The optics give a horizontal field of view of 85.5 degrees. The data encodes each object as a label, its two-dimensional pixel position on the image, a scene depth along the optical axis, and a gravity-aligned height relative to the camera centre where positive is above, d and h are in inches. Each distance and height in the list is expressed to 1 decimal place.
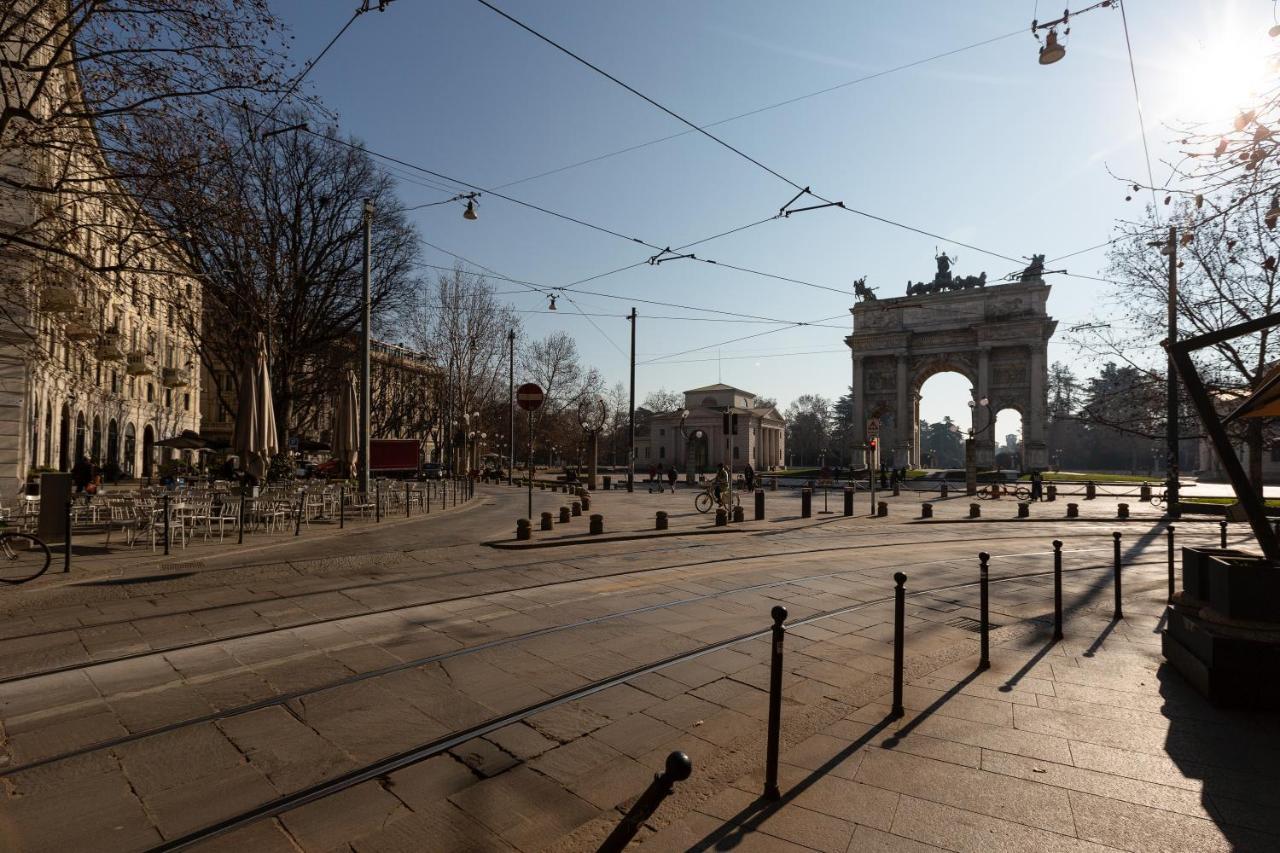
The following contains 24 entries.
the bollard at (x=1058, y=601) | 268.8 -55.4
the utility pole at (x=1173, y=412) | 930.7 +65.1
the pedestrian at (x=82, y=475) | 716.0 -32.8
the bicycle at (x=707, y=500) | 869.8 -60.1
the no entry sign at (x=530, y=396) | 545.0 +42.9
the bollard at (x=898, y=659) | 182.5 -54.4
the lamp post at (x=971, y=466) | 1554.4 -20.4
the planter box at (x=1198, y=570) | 203.5 -33.0
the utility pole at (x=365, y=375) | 682.2 +74.0
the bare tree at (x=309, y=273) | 826.2 +241.9
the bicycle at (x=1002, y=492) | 1286.9 -67.7
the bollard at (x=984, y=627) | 227.6 -56.1
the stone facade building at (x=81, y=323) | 360.2 +91.5
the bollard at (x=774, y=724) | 136.4 -53.9
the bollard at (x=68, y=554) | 342.3 -55.7
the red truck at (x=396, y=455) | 1152.2 -11.4
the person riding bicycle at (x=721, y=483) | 808.9 -35.4
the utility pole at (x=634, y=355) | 1357.0 +191.3
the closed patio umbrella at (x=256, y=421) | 586.6 +22.0
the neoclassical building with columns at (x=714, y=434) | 3631.9 +106.3
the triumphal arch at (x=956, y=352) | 2447.1 +391.2
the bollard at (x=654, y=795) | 71.8 -35.8
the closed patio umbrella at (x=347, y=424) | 748.6 +26.1
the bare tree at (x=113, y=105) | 319.0 +166.5
